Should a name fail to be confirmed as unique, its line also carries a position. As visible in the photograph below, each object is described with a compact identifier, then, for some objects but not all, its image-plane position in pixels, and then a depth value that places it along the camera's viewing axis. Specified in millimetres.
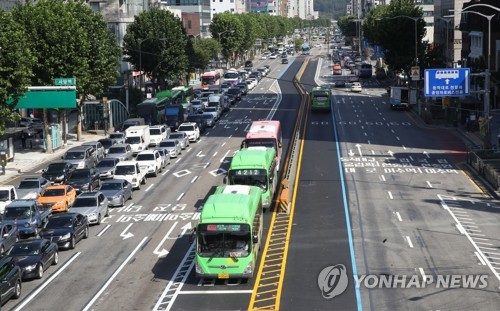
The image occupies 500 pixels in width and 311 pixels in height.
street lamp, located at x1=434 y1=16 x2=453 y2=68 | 138750
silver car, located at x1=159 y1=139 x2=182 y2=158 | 72250
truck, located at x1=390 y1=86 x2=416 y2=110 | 103188
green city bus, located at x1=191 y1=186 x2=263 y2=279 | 35031
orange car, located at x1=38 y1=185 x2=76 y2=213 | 51500
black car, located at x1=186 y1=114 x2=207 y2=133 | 89812
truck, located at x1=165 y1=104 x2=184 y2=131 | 90562
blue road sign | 66062
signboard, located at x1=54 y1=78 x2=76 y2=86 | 75750
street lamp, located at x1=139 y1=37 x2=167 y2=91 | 105750
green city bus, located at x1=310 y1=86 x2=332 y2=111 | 99625
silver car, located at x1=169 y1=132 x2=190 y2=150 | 76819
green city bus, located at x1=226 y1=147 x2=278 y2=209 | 48500
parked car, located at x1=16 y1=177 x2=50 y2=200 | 53562
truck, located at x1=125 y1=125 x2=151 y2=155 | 73331
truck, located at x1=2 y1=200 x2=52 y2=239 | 45500
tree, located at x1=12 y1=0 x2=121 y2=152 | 78250
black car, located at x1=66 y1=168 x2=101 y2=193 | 56969
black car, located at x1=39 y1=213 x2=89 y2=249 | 42812
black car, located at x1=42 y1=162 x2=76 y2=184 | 60534
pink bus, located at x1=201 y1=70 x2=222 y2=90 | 148375
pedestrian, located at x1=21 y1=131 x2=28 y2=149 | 82606
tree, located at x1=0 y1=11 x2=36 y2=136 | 61719
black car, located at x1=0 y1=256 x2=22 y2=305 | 33312
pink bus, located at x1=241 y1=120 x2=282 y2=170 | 59438
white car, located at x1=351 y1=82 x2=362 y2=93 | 129250
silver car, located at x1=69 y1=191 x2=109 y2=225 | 48438
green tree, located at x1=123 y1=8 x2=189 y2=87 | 114312
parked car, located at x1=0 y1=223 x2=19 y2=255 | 41875
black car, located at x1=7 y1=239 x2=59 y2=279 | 37231
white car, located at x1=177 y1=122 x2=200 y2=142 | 81500
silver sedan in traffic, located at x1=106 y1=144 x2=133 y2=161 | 68188
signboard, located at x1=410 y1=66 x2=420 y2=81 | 94750
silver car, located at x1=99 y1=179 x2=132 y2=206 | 53250
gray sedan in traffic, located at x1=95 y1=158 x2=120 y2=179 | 61031
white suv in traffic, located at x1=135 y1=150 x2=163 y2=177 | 62906
